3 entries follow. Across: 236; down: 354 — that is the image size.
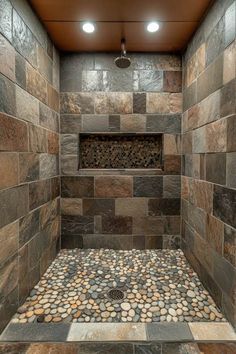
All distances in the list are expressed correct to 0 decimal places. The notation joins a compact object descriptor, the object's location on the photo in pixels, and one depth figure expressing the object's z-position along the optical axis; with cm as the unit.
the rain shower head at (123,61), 210
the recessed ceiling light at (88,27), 187
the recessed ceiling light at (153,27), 187
